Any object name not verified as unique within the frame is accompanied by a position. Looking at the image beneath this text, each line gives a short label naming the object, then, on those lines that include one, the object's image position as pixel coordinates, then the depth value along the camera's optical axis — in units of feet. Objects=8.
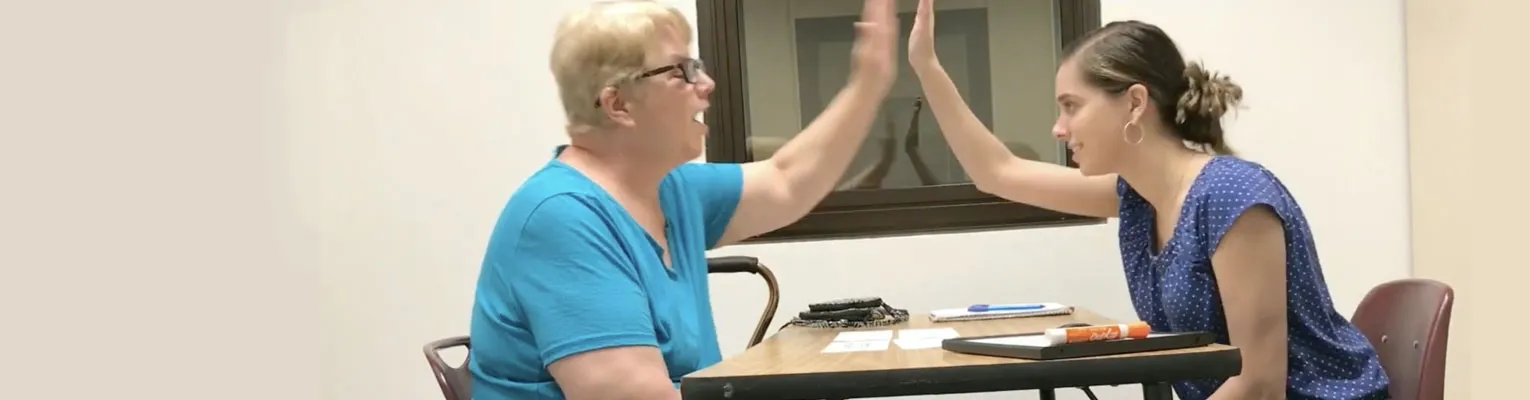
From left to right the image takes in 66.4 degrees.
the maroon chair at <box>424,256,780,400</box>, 4.91
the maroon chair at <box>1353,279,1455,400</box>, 5.02
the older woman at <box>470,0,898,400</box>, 4.12
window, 9.05
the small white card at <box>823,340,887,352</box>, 4.44
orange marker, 3.76
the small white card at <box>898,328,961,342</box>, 4.92
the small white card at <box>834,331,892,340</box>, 4.99
